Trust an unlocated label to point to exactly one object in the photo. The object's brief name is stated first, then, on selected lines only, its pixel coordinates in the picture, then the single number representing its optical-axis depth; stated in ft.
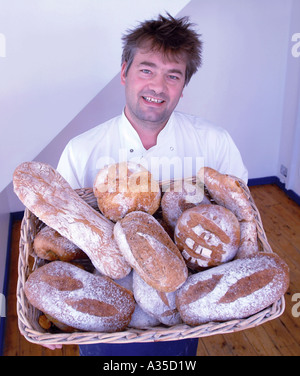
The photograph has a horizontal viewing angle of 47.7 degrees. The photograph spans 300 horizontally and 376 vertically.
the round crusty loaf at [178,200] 3.26
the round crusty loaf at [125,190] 3.14
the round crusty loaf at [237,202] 3.04
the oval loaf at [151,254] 2.56
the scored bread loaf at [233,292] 2.54
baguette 2.81
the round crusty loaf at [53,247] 2.99
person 4.17
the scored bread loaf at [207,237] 2.87
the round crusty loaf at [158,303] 2.67
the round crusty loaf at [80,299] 2.55
